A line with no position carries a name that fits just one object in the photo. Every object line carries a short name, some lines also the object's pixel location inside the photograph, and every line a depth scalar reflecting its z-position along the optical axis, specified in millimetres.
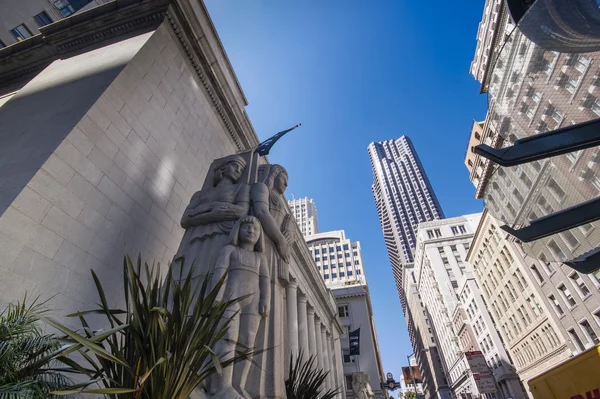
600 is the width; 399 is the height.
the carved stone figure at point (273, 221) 5473
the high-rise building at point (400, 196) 141375
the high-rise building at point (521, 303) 33688
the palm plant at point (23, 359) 2438
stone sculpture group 3672
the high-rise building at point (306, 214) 109312
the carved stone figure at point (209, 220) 4854
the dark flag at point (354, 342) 22184
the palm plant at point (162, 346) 2527
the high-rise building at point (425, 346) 75625
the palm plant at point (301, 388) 4605
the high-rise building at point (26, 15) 17734
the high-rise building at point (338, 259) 79750
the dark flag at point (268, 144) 10523
